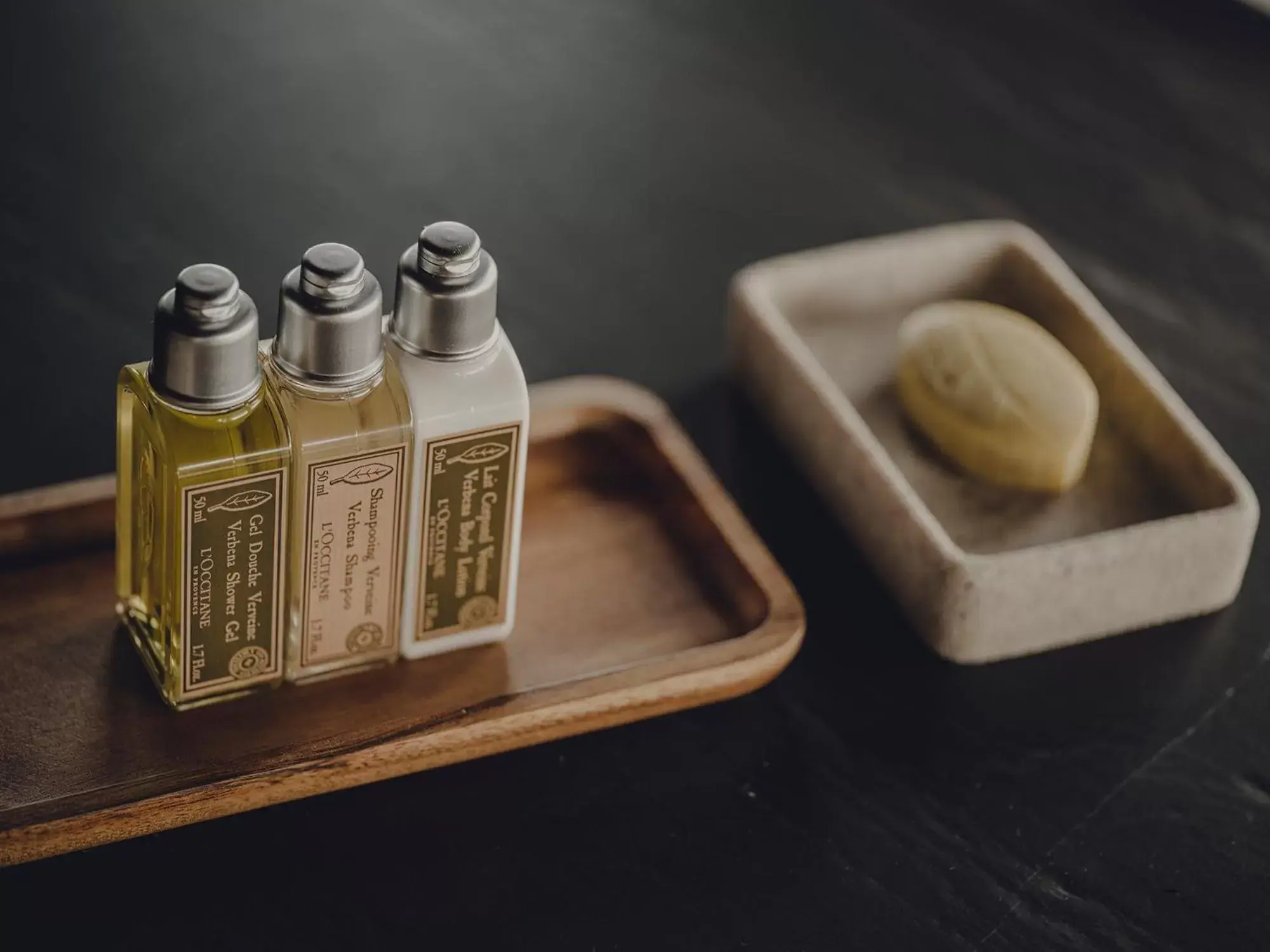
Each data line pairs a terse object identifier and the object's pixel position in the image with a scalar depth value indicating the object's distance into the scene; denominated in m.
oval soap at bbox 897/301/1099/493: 1.00
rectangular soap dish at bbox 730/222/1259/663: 0.96
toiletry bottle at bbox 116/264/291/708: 0.85
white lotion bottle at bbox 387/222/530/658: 0.87
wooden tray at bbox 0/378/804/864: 0.89
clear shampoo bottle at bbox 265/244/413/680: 0.86
